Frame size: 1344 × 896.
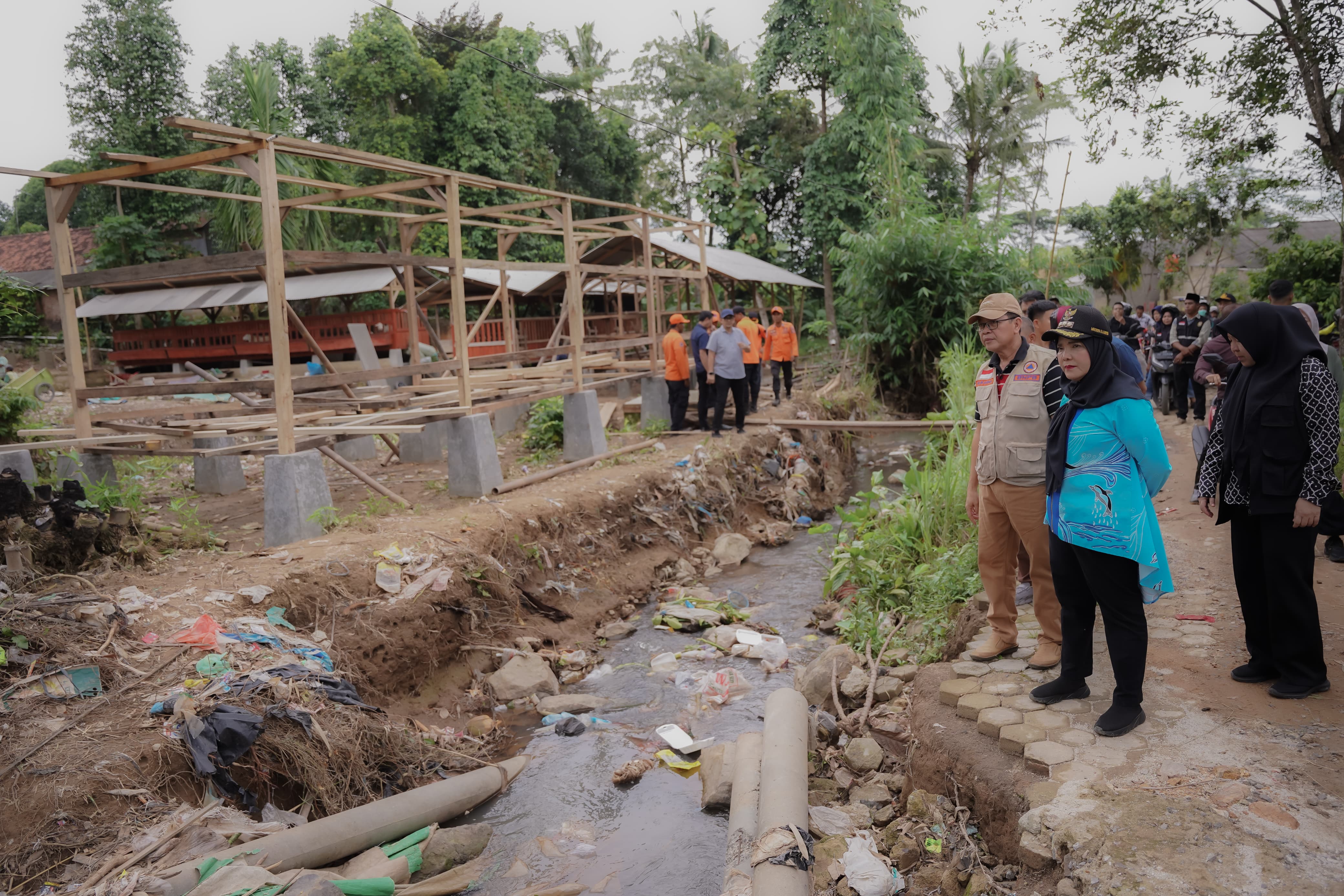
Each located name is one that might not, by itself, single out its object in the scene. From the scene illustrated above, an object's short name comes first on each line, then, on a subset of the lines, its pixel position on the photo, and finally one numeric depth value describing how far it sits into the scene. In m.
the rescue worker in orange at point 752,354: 12.73
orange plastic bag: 4.82
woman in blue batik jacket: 3.40
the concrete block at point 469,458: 8.38
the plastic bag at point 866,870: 3.50
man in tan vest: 4.02
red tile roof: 27.75
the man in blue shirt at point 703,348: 11.42
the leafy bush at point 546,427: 11.51
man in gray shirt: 10.99
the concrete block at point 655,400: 12.82
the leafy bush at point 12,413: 8.52
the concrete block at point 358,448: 10.48
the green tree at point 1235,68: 9.52
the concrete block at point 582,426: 10.44
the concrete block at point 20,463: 7.43
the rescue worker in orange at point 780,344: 14.23
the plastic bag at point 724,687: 6.03
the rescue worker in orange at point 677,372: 11.52
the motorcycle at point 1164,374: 11.16
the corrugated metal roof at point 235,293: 18.45
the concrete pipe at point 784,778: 3.32
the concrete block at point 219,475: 9.27
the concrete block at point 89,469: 8.12
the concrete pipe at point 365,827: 3.63
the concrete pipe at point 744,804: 3.70
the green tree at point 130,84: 22.66
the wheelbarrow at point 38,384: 12.53
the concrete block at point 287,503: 6.86
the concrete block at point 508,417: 12.90
